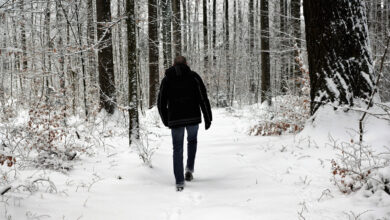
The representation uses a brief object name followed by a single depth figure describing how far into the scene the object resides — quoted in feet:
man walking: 13.80
